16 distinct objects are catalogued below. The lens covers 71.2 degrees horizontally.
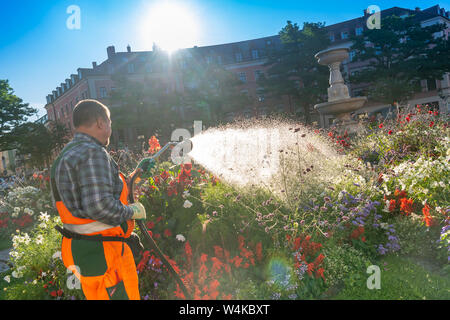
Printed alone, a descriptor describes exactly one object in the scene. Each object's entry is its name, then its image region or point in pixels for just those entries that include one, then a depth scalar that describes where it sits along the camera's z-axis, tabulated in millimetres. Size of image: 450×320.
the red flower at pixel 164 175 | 4562
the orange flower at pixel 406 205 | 4012
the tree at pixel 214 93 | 36688
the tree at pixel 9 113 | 35406
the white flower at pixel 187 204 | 3887
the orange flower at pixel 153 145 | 5723
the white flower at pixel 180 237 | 3523
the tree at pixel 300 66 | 36281
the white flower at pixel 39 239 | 4277
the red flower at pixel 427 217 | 3678
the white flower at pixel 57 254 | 3672
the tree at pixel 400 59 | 32406
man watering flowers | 2094
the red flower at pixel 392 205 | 4216
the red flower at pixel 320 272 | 3202
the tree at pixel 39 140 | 36781
